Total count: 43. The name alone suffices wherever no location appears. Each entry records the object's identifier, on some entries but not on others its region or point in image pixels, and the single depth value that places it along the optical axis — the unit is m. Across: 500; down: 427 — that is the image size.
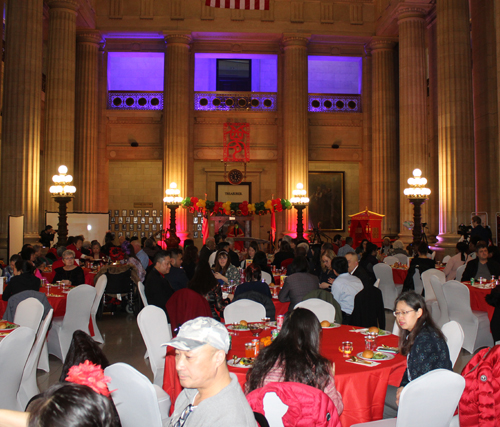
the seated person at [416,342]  3.57
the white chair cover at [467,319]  7.27
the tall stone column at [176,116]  20.66
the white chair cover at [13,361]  3.90
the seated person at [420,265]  9.45
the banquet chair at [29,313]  5.45
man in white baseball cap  1.84
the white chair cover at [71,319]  6.99
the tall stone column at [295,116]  21.02
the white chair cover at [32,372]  4.90
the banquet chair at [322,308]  5.70
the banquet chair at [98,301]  7.83
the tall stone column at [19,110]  14.59
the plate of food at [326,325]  5.19
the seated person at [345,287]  6.60
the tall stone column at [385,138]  20.94
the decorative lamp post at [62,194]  13.32
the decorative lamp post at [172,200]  18.40
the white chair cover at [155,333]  5.13
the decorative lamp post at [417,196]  15.02
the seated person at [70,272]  8.52
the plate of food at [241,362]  3.84
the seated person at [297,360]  3.04
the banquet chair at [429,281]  8.77
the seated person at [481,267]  8.51
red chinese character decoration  21.91
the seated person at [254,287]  6.41
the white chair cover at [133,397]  2.96
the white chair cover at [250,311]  5.86
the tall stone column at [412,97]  18.77
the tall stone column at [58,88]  17.95
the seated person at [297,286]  6.64
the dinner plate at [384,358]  4.02
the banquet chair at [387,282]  11.17
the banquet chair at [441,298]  7.62
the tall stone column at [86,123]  20.41
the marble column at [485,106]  15.45
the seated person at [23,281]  6.68
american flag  13.23
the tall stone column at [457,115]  15.41
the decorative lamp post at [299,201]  18.66
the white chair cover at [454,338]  4.21
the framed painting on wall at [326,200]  24.14
